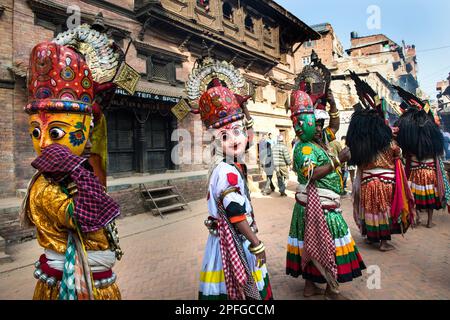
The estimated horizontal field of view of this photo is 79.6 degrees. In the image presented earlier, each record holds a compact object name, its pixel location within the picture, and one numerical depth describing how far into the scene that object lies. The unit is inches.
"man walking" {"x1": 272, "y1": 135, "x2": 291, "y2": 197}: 409.4
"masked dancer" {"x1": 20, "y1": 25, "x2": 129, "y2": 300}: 65.2
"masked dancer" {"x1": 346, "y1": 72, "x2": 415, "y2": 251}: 172.9
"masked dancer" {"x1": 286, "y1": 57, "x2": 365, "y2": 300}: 117.1
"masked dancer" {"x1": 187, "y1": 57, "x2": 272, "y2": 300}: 83.2
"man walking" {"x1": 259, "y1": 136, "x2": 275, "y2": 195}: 435.0
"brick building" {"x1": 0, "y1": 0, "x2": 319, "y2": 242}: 270.4
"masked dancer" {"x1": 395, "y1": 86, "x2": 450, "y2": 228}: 232.2
